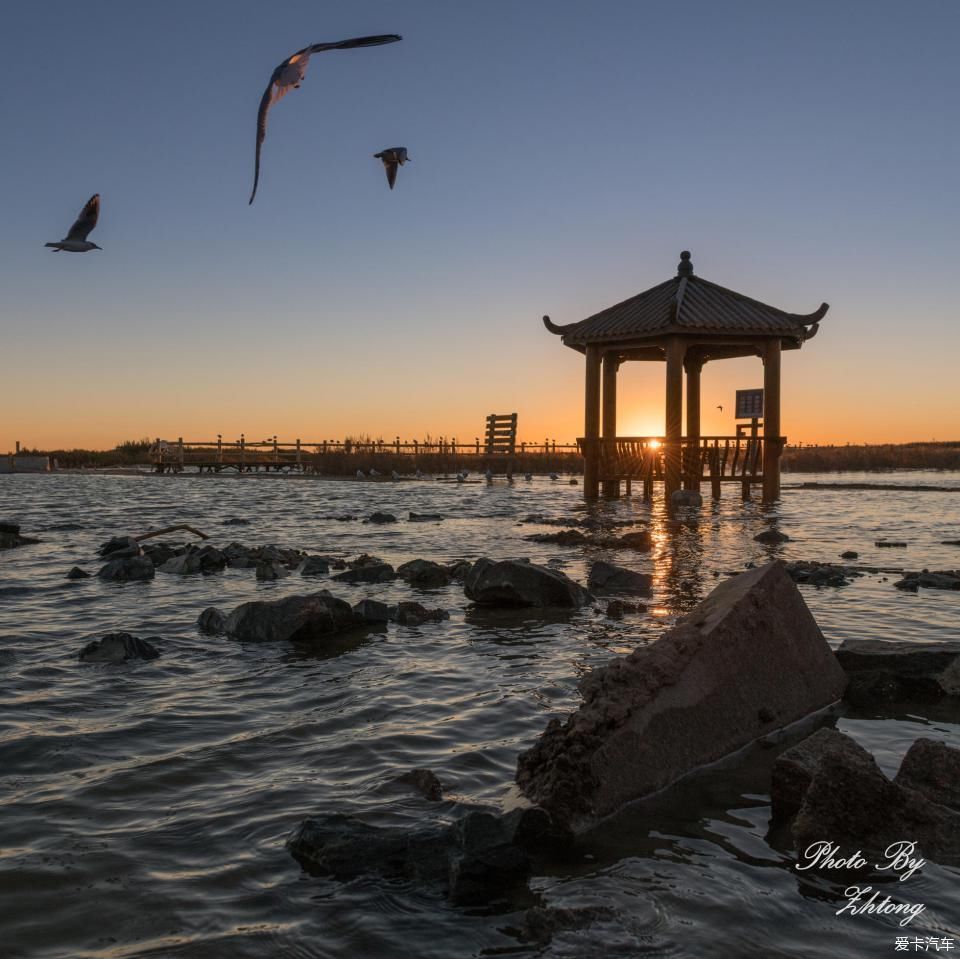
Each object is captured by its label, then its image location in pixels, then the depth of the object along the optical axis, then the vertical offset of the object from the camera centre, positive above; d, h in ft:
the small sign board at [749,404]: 80.94 +6.34
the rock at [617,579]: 32.12 -4.13
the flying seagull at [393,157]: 33.27 +12.17
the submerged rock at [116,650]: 21.34 -4.53
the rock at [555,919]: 9.09 -4.87
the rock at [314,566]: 37.06 -4.23
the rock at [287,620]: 23.77 -4.20
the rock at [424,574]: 33.83 -4.21
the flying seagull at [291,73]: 21.91 +10.79
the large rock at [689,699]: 12.48 -3.89
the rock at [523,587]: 28.55 -3.92
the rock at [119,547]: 40.86 -3.89
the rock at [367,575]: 34.88 -4.30
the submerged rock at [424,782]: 12.94 -4.80
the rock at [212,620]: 24.90 -4.44
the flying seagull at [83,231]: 27.71 +7.86
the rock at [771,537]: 48.96 -3.78
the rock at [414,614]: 26.26 -4.49
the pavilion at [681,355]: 71.67 +10.58
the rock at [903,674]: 18.15 -4.30
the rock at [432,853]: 10.04 -4.66
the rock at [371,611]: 26.00 -4.33
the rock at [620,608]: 26.61 -4.38
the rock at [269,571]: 35.51 -4.27
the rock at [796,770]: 12.14 -4.25
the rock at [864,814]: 11.10 -4.50
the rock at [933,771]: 12.12 -4.32
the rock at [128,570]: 35.37 -4.21
